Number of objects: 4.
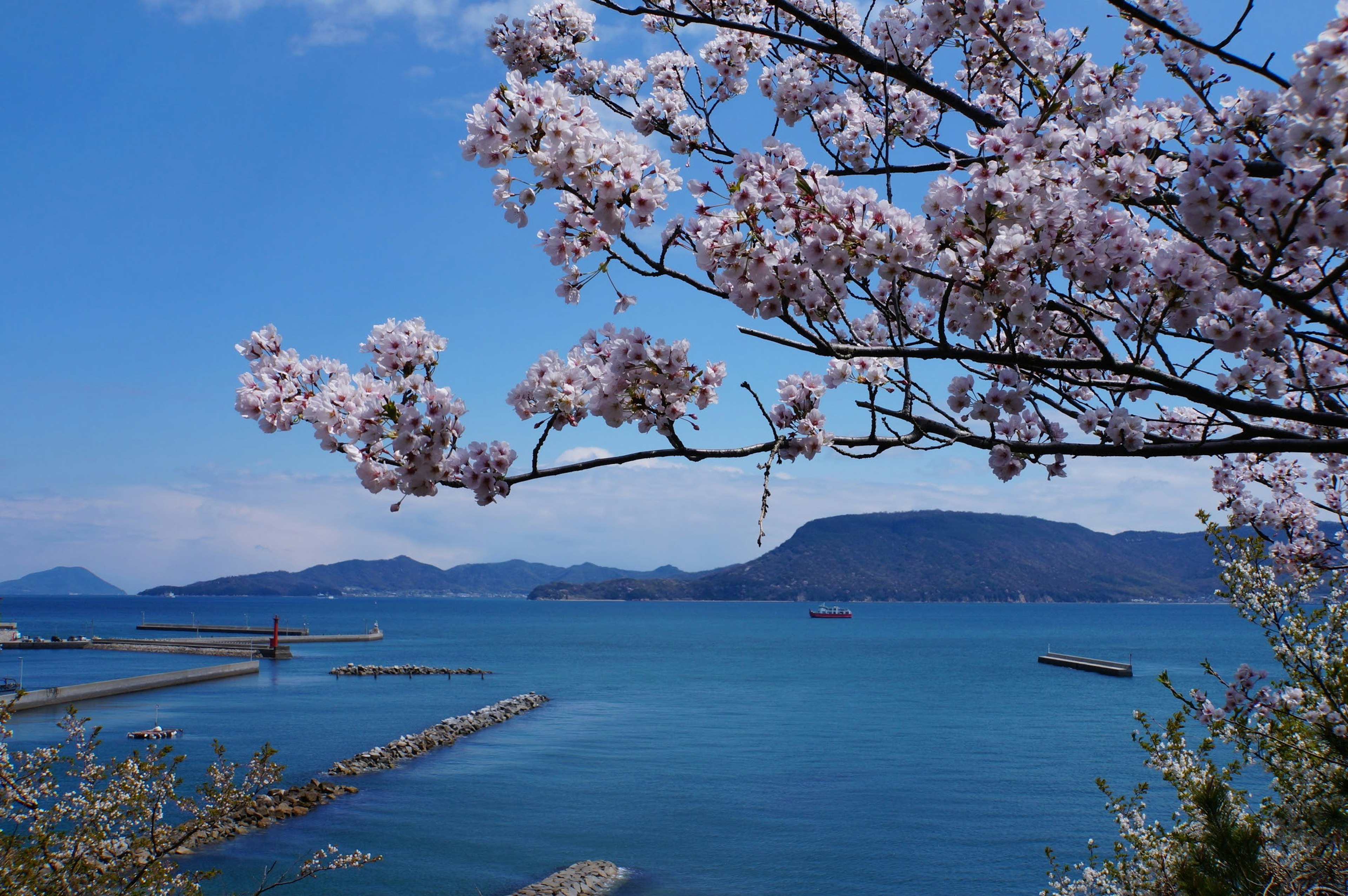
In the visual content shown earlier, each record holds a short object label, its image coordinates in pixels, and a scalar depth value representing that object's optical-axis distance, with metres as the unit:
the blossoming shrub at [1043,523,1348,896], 5.95
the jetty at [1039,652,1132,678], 67.44
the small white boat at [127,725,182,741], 33.00
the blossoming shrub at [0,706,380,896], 7.47
